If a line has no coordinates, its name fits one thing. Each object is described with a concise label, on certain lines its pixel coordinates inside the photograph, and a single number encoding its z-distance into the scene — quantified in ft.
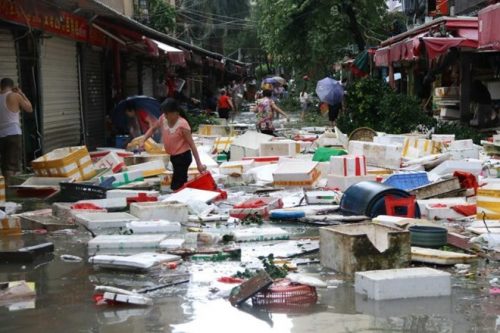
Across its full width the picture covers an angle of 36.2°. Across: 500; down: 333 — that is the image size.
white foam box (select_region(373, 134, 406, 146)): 48.54
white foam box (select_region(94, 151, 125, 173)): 44.80
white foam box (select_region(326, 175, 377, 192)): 37.19
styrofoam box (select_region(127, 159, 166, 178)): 43.21
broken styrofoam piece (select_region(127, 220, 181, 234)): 27.50
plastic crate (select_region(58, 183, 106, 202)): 35.94
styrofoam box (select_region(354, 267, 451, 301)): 19.33
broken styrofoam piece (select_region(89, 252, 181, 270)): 22.35
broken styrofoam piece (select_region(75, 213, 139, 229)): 28.40
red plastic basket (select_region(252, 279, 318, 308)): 19.11
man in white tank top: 39.83
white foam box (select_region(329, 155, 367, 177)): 37.52
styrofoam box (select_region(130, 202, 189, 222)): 29.94
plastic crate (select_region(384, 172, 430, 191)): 35.40
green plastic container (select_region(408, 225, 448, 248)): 24.70
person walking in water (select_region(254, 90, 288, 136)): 62.18
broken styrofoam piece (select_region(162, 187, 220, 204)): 33.81
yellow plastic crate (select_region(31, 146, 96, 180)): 40.04
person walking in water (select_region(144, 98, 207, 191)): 34.63
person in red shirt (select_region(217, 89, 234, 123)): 105.09
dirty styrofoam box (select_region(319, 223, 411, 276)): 21.74
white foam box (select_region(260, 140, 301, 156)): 49.08
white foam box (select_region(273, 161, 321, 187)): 39.06
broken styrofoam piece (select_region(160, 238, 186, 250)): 25.35
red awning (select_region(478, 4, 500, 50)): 34.76
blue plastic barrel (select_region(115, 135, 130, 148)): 59.09
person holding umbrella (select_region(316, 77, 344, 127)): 83.76
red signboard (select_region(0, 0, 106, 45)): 42.86
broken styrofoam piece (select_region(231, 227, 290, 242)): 26.96
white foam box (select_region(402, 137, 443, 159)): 45.83
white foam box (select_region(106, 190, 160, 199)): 35.19
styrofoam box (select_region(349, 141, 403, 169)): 43.60
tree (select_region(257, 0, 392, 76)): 100.94
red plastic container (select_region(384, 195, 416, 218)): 29.12
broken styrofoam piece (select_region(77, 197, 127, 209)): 33.35
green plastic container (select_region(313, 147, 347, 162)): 45.14
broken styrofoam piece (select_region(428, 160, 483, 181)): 38.96
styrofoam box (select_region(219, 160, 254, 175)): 43.14
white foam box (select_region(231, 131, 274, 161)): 50.11
